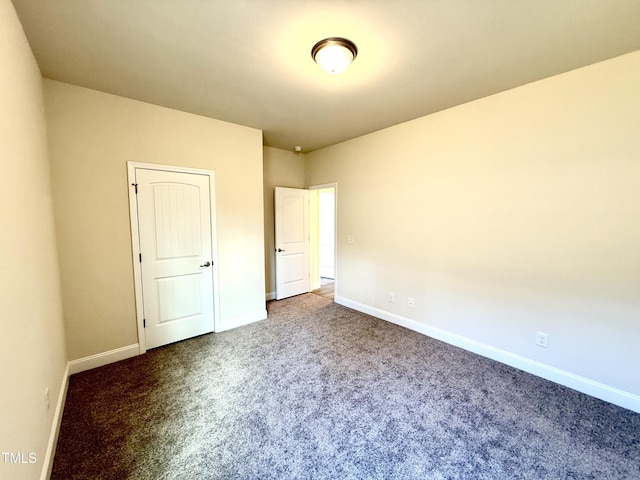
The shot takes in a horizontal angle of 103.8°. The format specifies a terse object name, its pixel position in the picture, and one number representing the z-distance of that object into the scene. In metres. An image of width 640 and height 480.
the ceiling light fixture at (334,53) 1.76
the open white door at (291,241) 4.50
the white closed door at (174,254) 2.79
